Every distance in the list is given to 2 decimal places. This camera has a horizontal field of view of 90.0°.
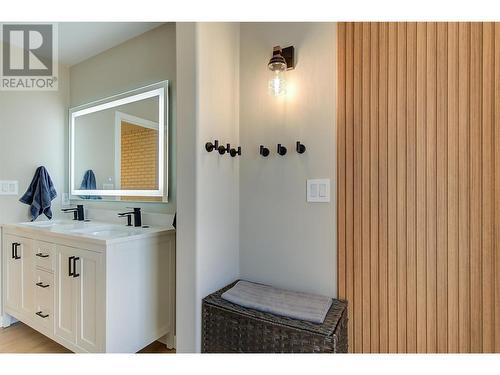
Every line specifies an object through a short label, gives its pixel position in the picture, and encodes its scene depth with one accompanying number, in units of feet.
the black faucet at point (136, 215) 6.08
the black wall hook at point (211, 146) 4.34
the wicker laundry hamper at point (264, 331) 3.44
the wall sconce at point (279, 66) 4.39
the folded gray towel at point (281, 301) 3.75
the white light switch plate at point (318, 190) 4.39
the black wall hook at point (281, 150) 4.58
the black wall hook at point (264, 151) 4.78
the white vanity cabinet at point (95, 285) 4.42
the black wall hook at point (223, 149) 4.53
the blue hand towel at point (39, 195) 6.91
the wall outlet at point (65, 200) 7.84
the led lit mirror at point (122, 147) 6.13
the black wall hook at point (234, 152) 4.85
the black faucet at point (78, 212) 7.24
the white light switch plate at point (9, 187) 6.64
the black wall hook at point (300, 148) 4.49
